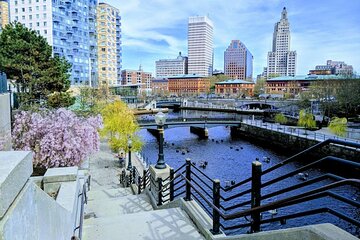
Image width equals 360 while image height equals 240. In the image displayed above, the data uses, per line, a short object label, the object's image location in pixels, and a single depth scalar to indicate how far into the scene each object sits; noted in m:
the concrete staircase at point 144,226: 4.94
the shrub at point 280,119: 50.47
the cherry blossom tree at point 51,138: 12.85
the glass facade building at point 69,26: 65.75
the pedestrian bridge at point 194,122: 42.89
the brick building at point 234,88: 133.75
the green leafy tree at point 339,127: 32.75
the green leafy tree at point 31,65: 21.94
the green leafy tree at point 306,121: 41.59
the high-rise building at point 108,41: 89.06
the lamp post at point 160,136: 8.10
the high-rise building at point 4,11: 99.56
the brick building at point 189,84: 155.05
